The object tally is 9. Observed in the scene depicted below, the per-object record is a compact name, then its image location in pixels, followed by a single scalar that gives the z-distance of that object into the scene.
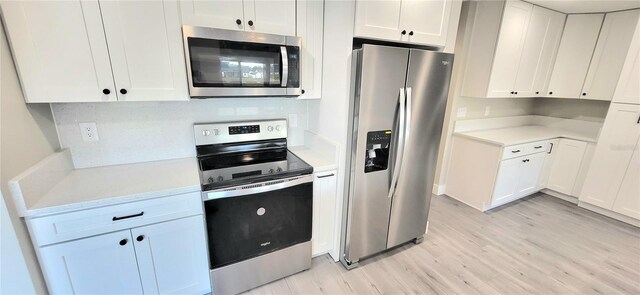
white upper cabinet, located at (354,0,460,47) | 1.62
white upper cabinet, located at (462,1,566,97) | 2.62
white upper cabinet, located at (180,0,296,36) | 1.47
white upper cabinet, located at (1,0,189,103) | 1.21
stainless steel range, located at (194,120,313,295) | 1.54
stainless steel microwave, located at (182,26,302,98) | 1.49
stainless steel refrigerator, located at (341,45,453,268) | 1.66
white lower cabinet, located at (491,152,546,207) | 2.83
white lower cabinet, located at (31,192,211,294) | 1.27
